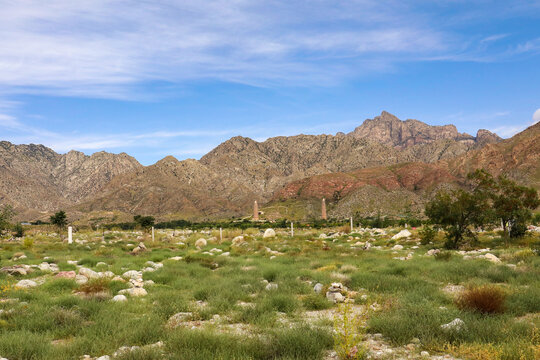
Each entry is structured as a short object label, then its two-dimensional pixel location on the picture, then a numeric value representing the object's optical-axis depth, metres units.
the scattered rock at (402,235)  27.45
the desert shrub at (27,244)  24.56
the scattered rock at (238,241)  27.69
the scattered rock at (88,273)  11.98
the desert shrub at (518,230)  21.30
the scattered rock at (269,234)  34.66
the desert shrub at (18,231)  46.00
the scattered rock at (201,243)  28.49
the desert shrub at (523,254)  13.35
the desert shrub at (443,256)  14.61
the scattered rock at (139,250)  22.73
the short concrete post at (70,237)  28.46
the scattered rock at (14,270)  12.77
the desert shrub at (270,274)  12.03
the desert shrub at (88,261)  16.68
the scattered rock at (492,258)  12.81
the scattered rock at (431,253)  17.02
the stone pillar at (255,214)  143.49
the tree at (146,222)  49.66
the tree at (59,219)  42.75
